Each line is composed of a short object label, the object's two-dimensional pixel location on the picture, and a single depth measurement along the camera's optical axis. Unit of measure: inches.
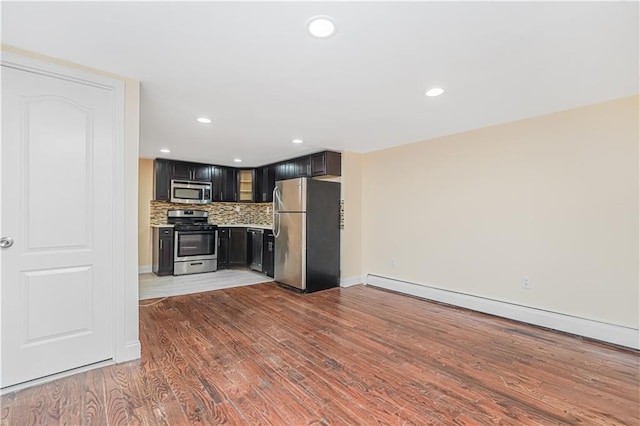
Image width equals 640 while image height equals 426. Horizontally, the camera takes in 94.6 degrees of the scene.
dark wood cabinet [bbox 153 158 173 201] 220.4
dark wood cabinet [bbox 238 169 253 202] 259.0
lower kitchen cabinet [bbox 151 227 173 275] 213.8
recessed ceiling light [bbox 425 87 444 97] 98.6
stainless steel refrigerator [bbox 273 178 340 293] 176.9
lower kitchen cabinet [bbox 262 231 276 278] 212.2
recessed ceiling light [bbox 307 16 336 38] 63.3
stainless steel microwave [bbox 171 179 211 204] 224.8
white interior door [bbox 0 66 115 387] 75.3
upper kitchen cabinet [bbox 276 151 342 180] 187.0
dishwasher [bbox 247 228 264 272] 225.5
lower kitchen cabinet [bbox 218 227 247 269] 241.3
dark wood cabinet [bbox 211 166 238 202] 247.0
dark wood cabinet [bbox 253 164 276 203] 238.1
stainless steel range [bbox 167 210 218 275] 217.0
